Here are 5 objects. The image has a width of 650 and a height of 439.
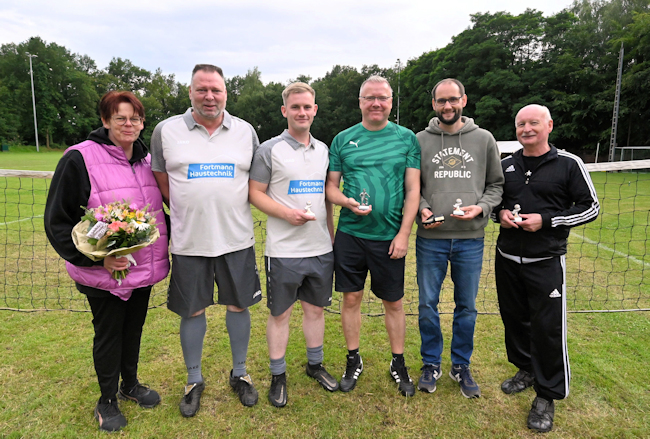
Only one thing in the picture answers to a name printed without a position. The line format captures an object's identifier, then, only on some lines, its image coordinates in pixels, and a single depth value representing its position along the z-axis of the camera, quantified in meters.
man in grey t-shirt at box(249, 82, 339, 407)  3.02
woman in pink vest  2.52
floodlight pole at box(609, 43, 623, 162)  27.71
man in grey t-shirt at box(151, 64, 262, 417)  2.84
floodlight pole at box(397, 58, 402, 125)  55.06
